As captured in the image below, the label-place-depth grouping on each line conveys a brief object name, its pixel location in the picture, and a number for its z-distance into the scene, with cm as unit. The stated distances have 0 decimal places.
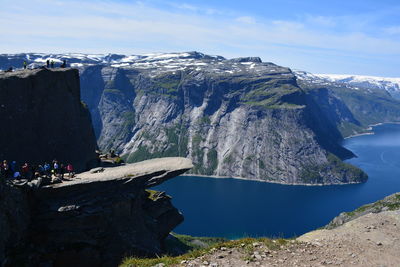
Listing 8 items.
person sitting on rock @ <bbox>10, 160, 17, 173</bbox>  4152
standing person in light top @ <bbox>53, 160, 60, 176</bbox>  4328
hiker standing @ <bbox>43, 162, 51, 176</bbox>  4350
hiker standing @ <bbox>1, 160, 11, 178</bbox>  4009
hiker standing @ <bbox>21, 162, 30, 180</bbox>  4231
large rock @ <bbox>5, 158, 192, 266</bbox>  4062
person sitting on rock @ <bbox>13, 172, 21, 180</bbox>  4041
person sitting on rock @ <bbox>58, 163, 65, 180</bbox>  4350
